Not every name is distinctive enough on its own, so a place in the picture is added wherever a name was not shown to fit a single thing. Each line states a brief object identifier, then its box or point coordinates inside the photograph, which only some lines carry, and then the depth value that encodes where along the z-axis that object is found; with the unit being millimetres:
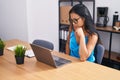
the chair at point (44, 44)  2235
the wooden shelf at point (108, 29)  2819
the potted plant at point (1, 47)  1891
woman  1757
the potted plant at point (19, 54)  1649
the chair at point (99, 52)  1859
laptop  1542
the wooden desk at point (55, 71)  1378
